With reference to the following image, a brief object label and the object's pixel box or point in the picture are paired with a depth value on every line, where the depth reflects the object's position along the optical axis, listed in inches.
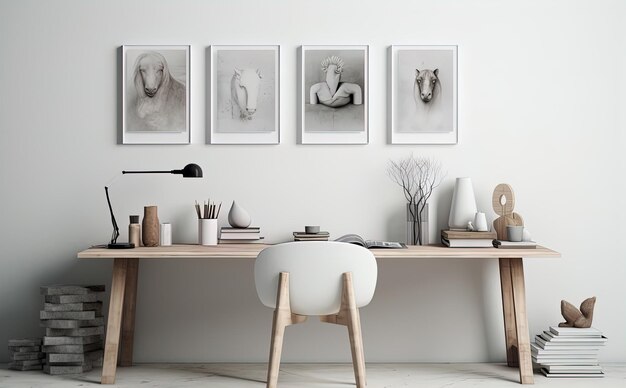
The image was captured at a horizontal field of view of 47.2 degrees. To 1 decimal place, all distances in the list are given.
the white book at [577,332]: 145.3
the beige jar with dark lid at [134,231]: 147.1
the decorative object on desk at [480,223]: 150.3
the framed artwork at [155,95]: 158.4
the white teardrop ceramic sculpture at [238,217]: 153.3
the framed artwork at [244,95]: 158.7
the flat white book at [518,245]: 143.1
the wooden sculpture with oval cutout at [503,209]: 152.0
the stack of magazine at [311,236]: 151.1
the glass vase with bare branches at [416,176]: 158.6
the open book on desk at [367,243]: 143.7
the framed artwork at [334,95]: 158.6
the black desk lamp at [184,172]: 146.9
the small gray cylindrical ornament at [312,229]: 152.9
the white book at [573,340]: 145.3
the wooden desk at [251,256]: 136.5
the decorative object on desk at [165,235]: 151.7
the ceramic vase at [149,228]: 148.4
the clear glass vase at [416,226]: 155.8
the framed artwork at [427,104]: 158.9
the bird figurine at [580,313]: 147.7
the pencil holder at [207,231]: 151.2
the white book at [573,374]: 145.3
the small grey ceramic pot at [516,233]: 145.5
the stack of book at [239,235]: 152.8
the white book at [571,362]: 145.6
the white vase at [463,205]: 153.9
